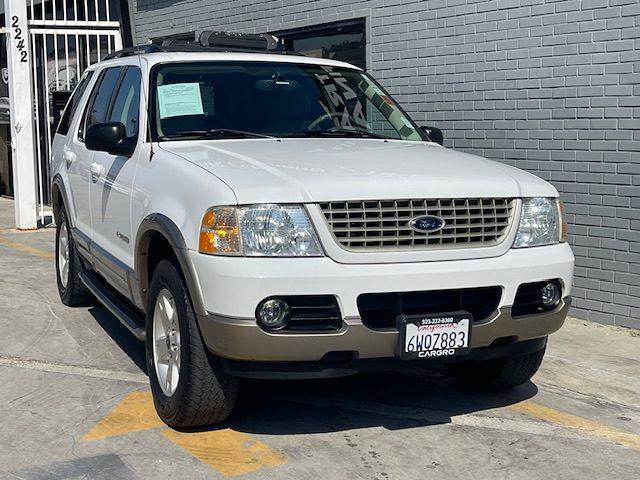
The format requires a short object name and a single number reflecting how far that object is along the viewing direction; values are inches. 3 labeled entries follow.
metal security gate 492.7
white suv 157.9
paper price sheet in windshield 204.8
